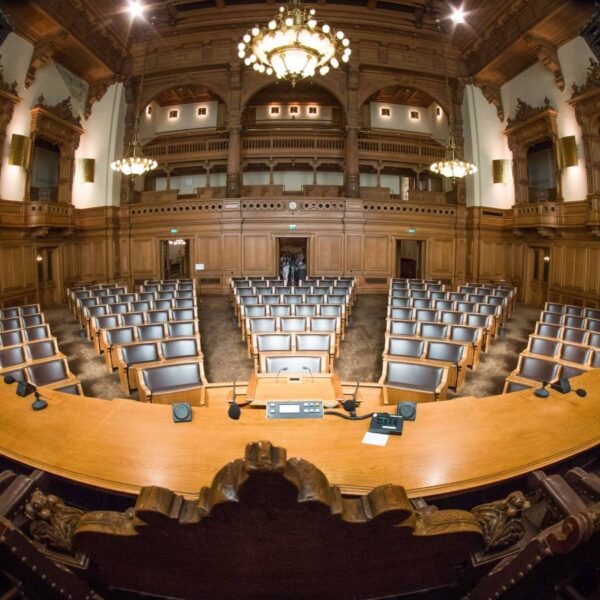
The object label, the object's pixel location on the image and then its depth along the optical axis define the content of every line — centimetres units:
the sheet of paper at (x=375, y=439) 191
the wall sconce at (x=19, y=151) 1015
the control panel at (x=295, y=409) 221
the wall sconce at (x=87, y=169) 1265
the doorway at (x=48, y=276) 1141
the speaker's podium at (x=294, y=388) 287
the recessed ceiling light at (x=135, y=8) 1084
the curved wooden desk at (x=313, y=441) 166
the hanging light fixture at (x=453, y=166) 1002
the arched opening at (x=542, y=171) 1252
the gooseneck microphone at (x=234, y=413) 216
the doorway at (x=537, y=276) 1165
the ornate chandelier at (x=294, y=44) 554
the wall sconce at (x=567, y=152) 1041
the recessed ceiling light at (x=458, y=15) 1123
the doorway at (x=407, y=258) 1770
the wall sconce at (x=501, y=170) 1291
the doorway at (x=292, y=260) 1299
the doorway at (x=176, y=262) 1802
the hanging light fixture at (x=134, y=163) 1016
